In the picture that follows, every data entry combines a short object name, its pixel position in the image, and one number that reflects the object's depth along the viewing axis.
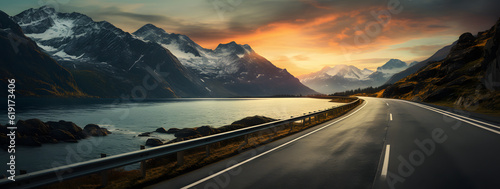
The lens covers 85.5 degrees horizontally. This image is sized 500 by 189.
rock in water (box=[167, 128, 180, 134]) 35.15
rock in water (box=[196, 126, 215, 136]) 25.76
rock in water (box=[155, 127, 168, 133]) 35.79
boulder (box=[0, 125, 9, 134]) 26.42
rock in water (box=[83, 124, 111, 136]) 32.90
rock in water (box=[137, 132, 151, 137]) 33.59
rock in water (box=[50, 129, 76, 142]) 28.97
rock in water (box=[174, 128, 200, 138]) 28.21
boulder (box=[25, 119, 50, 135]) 28.70
